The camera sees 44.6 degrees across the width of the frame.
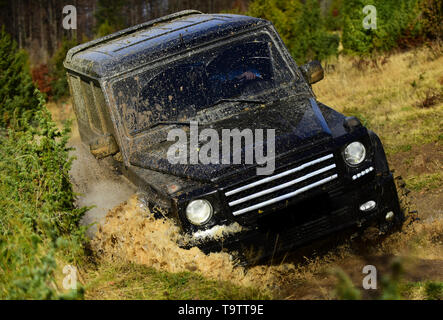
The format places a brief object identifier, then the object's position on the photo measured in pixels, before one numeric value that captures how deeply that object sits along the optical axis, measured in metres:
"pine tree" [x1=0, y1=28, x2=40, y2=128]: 16.66
